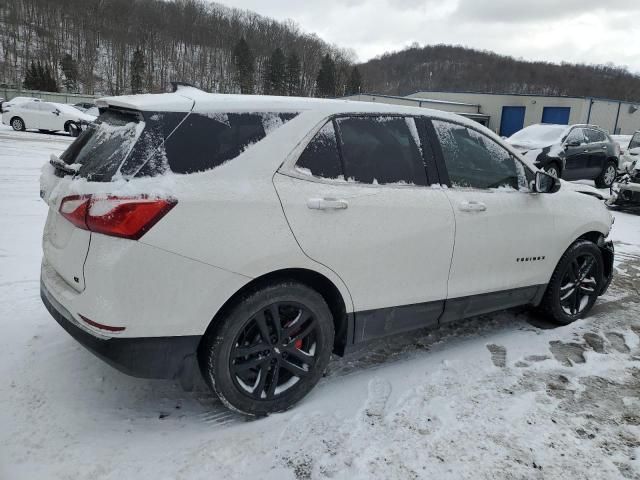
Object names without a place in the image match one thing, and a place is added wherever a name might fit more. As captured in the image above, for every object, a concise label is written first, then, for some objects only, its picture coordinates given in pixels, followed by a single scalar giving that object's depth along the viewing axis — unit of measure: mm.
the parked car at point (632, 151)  14734
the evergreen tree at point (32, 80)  65188
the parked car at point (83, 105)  32231
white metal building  40000
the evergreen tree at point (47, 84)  65688
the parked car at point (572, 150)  12250
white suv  2281
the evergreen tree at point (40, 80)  65188
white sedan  21266
